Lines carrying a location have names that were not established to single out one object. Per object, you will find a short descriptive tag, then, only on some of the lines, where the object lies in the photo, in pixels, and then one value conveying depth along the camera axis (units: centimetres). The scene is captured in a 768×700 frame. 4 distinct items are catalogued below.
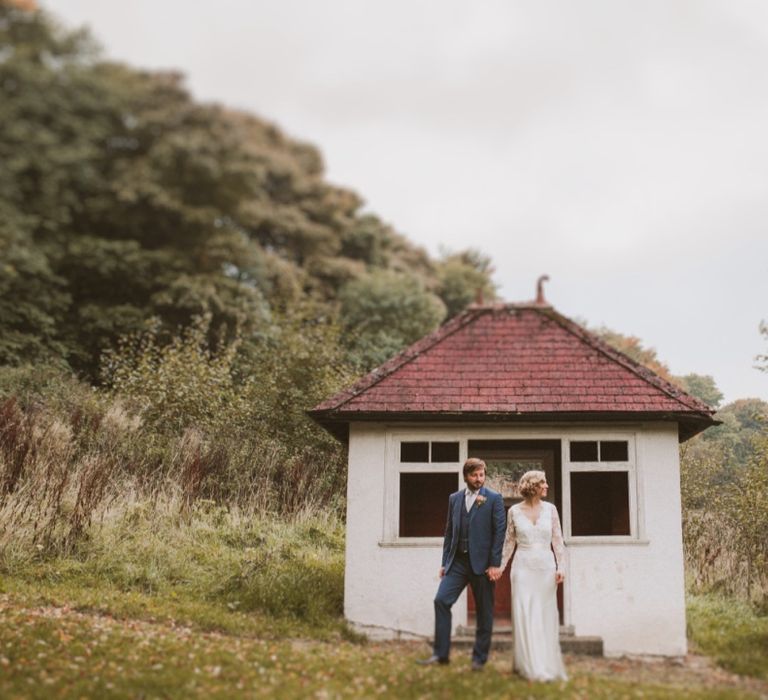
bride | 773
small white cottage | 994
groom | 815
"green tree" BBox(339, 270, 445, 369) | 2892
